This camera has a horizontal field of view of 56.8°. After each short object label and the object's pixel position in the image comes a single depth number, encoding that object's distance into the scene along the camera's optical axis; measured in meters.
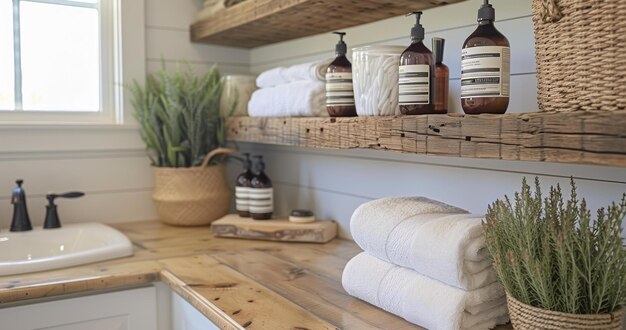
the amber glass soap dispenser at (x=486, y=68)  0.98
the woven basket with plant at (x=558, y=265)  0.83
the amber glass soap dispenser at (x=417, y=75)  1.13
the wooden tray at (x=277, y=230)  1.69
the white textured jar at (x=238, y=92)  1.93
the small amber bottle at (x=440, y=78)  1.20
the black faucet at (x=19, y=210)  1.68
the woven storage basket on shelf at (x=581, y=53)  0.78
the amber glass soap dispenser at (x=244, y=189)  1.84
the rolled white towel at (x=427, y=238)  0.95
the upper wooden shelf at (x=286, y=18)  1.42
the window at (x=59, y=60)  1.81
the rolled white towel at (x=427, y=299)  0.95
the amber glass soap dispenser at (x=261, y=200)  1.81
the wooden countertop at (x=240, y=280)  1.07
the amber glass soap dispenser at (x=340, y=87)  1.36
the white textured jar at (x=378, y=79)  1.22
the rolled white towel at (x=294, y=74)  1.49
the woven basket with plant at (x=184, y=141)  1.87
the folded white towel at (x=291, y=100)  1.47
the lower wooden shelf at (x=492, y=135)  0.77
